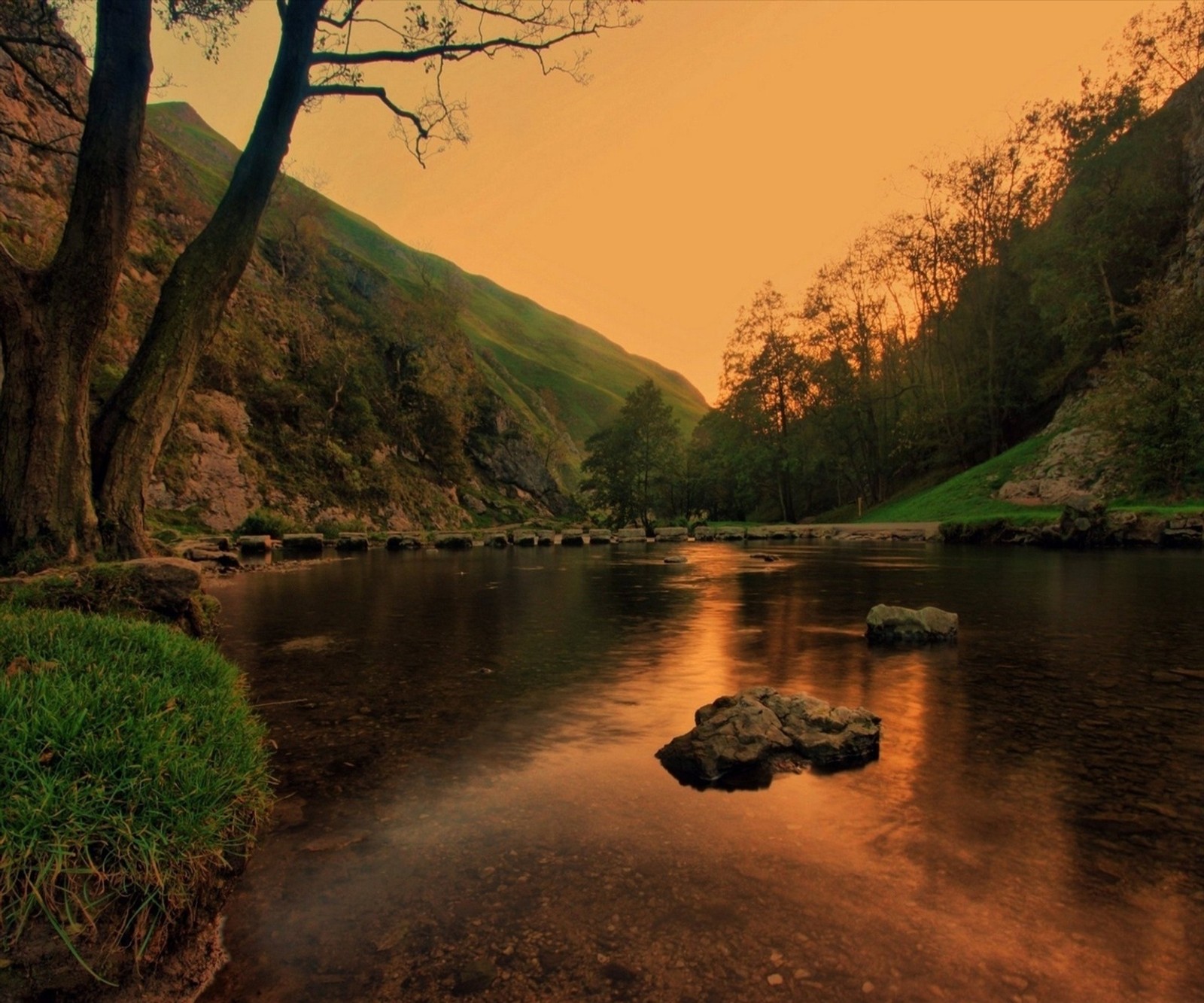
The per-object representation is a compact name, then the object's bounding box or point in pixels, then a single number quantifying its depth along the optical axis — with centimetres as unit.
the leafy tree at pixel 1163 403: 3478
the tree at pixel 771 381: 7494
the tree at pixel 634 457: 7500
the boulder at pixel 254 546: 3584
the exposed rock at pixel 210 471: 3997
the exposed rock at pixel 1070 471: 4191
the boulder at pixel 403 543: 4303
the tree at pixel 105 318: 1061
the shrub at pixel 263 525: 4144
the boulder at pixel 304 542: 3891
